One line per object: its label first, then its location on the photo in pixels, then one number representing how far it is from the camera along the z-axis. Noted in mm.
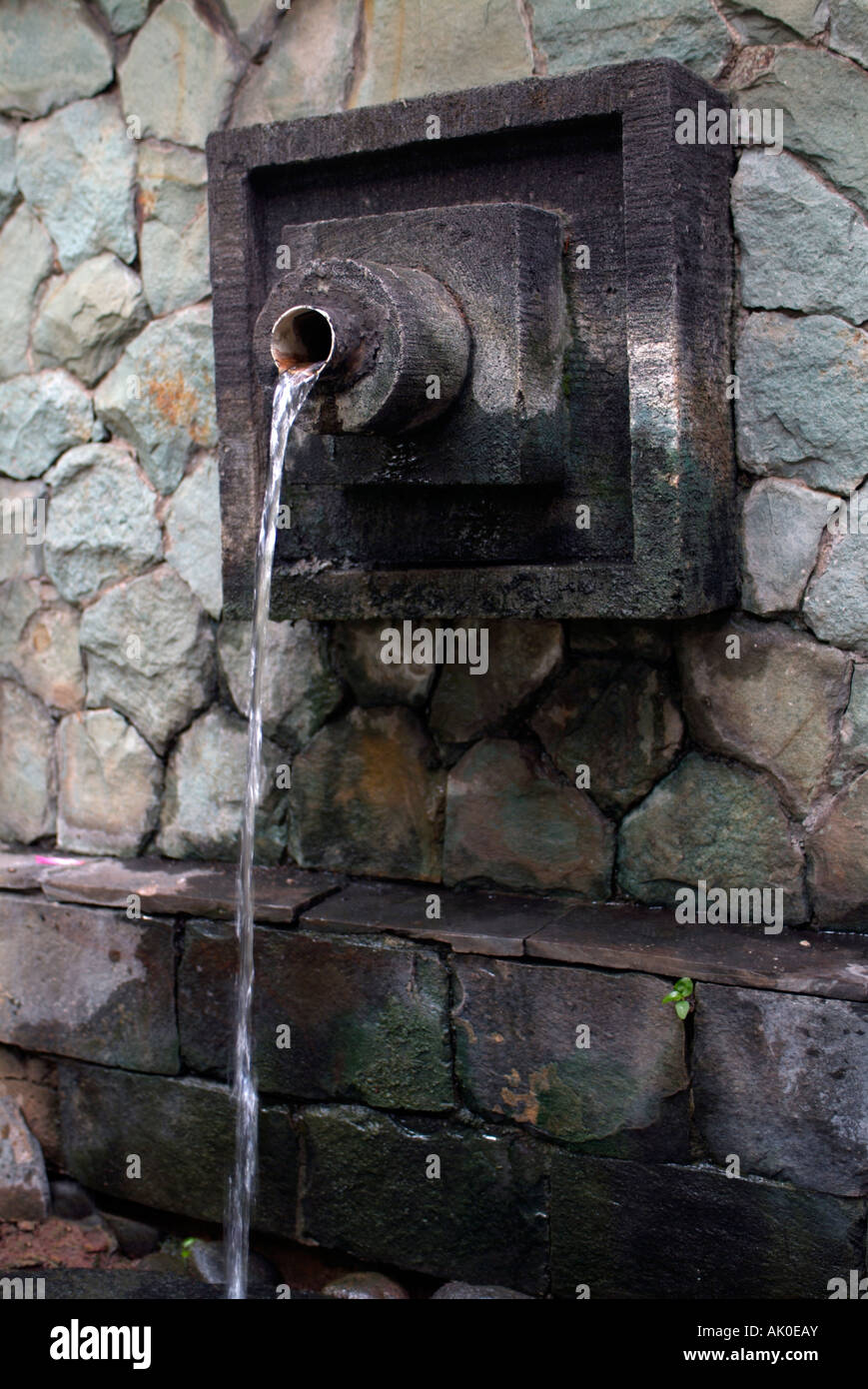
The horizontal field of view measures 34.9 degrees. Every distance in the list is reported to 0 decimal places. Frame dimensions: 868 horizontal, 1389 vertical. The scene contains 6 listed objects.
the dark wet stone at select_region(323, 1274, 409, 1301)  3014
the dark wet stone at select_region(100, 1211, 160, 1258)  3381
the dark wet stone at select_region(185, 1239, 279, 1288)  3178
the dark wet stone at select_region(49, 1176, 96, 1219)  3471
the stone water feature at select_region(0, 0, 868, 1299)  2639
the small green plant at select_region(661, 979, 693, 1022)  2598
